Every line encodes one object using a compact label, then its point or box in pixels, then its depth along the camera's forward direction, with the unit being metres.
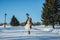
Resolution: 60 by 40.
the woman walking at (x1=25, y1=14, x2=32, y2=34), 9.65
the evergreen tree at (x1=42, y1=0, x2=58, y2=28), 20.18
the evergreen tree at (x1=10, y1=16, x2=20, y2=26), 50.82
